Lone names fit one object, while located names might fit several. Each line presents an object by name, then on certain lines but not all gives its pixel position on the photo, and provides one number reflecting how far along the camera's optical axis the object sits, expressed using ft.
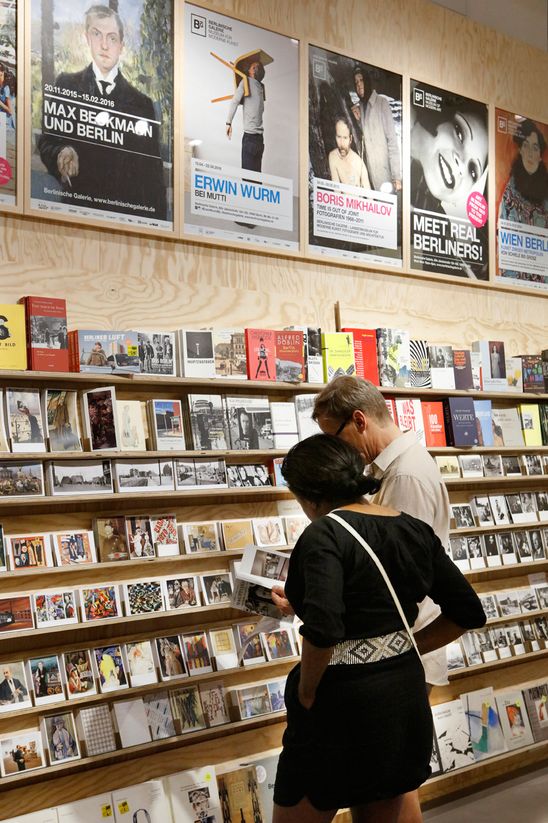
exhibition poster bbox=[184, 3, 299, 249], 12.85
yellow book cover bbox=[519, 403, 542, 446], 16.30
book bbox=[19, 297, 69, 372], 10.63
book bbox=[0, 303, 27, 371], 10.43
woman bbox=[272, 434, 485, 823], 6.79
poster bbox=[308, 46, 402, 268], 14.24
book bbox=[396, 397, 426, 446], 14.25
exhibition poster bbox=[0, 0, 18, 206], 11.01
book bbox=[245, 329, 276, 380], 12.61
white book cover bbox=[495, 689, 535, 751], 15.34
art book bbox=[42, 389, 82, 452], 10.80
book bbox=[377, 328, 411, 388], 14.11
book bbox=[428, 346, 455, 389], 14.87
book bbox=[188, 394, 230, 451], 12.01
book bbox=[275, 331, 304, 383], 12.88
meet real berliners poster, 15.70
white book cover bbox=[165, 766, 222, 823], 11.29
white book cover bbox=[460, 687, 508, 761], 14.83
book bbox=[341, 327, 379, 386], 13.86
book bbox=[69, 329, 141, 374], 10.98
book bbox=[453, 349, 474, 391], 15.14
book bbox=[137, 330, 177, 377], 11.64
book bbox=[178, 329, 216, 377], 11.95
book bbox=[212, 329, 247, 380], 12.32
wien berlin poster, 17.13
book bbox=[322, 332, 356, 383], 13.39
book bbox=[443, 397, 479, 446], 14.82
